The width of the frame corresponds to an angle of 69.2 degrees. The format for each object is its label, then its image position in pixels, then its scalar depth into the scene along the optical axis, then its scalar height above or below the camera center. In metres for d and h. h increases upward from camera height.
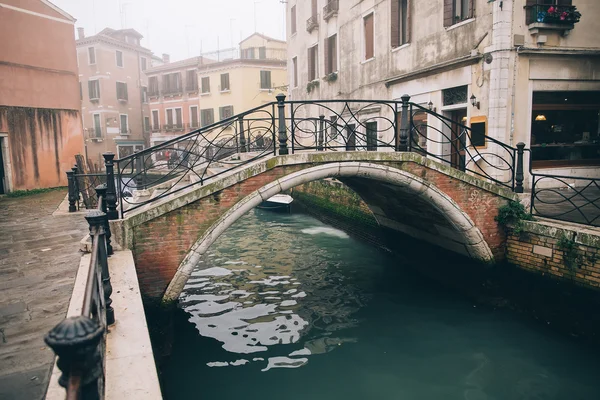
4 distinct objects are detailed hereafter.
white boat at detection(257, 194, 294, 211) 16.33 -2.37
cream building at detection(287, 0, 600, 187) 8.66 +1.37
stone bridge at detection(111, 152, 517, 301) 5.80 -0.99
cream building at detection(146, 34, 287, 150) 29.73 +3.99
